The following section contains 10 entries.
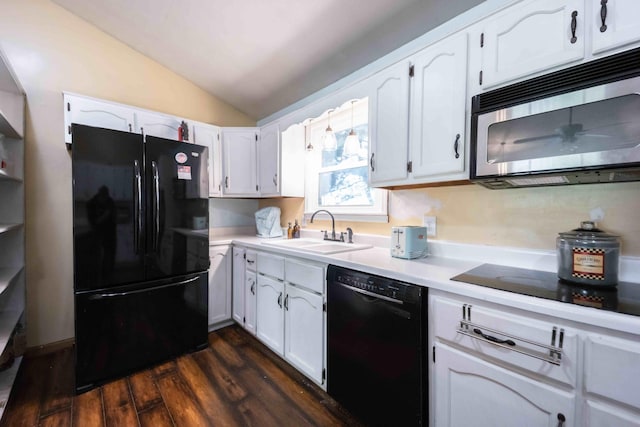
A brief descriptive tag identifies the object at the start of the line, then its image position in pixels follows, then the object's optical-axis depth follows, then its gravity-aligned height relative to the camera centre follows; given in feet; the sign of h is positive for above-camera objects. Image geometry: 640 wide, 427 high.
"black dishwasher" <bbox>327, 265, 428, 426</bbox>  3.97 -2.35
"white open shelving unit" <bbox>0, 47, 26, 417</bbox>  6.48 -0.03
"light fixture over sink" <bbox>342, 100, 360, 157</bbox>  7.14 +1.71
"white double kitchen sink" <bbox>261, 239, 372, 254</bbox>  6.75 -1.07
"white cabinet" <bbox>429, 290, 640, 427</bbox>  2.58 -1.80
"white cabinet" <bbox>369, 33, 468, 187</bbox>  4.66 +1.75
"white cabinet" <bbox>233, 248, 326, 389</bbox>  5.68 -2.46
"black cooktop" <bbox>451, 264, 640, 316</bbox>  2.90 -1.03
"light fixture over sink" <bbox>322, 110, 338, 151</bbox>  7.34 +1.86
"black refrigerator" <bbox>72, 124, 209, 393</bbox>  5.72 -1.03
